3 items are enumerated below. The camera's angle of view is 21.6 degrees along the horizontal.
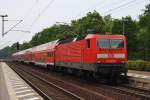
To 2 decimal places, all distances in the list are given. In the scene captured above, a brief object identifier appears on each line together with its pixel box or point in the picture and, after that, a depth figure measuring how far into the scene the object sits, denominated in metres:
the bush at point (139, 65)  43.12
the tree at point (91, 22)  71.00
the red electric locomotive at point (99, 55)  24.52
